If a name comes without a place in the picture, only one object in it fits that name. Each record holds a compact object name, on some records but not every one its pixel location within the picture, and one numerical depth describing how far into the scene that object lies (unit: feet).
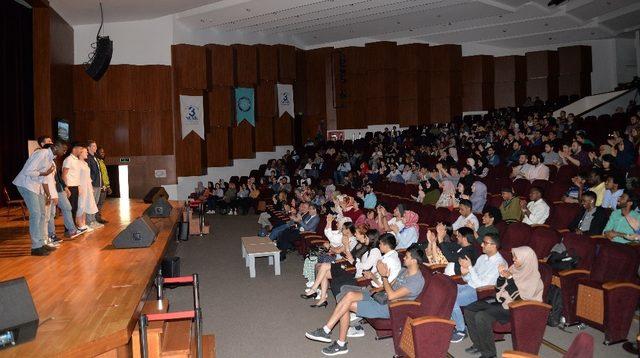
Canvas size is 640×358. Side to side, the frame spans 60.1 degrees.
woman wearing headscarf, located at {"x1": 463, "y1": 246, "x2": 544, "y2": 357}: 13.73
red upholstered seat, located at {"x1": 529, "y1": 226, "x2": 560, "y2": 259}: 17.71
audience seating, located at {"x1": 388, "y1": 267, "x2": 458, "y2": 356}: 13.30
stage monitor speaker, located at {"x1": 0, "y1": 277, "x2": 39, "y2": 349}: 10.83
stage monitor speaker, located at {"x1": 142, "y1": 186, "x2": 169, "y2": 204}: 35.41
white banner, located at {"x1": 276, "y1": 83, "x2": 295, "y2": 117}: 58.23
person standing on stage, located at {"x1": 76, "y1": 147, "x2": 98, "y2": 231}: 21.65
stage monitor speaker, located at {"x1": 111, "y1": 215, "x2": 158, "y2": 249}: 19.89
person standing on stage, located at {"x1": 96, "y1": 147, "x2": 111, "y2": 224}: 25.74
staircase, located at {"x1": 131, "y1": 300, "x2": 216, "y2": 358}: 12.29
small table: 23.64
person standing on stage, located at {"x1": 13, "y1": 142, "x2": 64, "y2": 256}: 17.44
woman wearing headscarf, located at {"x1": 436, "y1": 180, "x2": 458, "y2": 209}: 26.86
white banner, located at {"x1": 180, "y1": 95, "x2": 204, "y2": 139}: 49.90
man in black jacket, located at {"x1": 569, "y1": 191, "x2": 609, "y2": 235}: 18.76
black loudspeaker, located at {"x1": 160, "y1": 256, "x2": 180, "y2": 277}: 21.49
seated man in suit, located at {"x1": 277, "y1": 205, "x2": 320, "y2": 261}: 26.96
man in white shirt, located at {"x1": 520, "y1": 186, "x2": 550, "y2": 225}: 21.42
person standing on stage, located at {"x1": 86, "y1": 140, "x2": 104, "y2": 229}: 24.20
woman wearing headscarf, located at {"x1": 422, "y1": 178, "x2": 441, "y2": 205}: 28.53
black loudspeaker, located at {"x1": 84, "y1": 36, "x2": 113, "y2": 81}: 35.35
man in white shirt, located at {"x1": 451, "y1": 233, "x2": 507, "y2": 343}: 14.98
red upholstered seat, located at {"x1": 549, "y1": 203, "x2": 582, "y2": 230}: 20.95
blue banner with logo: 54.75
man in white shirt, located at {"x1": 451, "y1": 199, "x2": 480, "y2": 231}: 20.63
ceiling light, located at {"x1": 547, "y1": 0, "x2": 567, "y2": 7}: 43.41
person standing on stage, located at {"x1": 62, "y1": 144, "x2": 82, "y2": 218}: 20.92
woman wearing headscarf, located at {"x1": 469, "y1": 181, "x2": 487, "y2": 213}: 24.95
